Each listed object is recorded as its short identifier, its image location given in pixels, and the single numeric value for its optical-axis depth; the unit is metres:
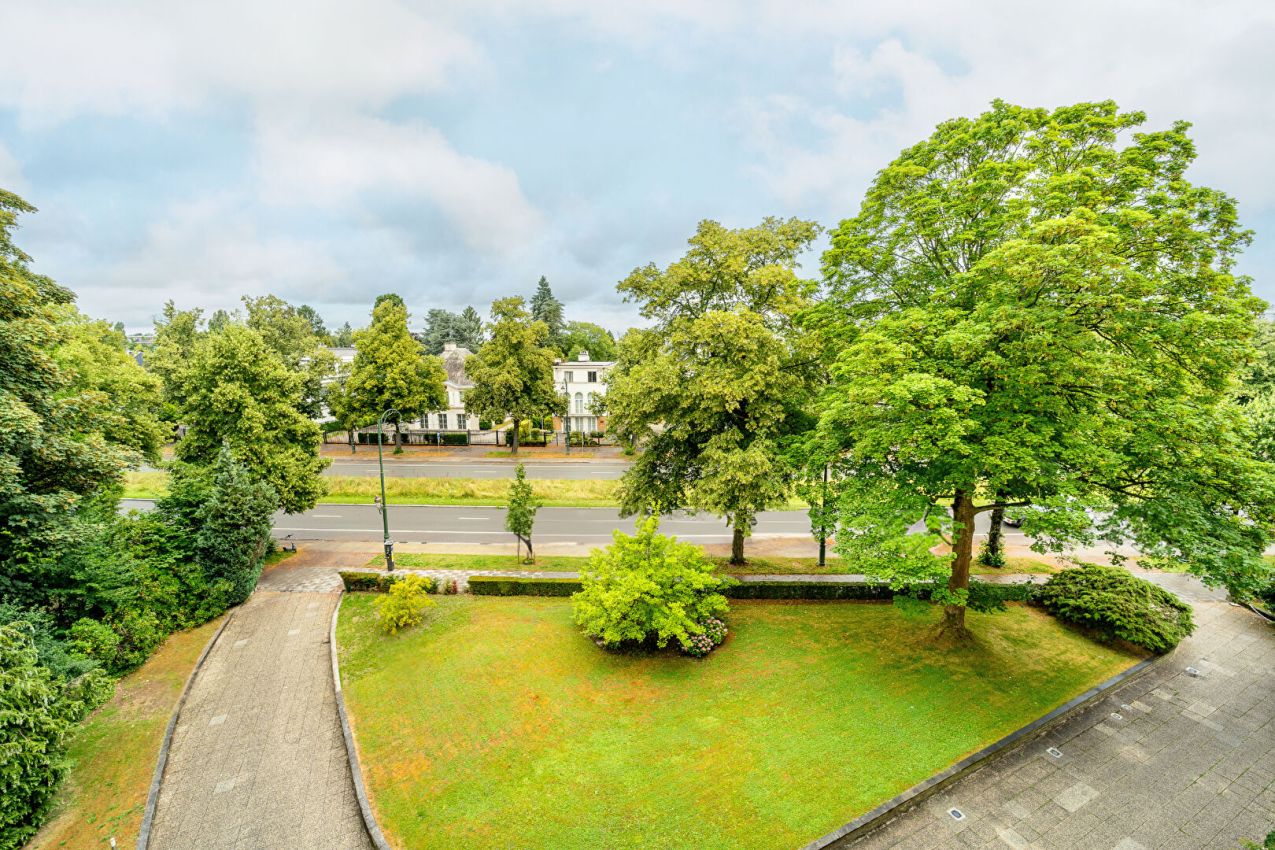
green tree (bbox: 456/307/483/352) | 86.31
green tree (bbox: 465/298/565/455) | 40.75
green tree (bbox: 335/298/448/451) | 40.47
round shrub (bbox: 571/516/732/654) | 13.54
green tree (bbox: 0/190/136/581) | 11.39
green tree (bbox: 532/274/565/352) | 78.29
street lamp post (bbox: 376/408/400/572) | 20.09
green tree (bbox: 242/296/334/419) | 41.47
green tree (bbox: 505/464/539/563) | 19.53
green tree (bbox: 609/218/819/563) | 15.99
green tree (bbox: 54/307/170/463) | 21.16
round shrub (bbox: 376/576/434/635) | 15.91
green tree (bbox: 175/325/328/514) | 19.89
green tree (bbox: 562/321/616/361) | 74.56
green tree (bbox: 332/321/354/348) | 104.00
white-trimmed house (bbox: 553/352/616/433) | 52.75
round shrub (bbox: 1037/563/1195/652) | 14.59
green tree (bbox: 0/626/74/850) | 8.30
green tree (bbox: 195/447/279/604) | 17.39
